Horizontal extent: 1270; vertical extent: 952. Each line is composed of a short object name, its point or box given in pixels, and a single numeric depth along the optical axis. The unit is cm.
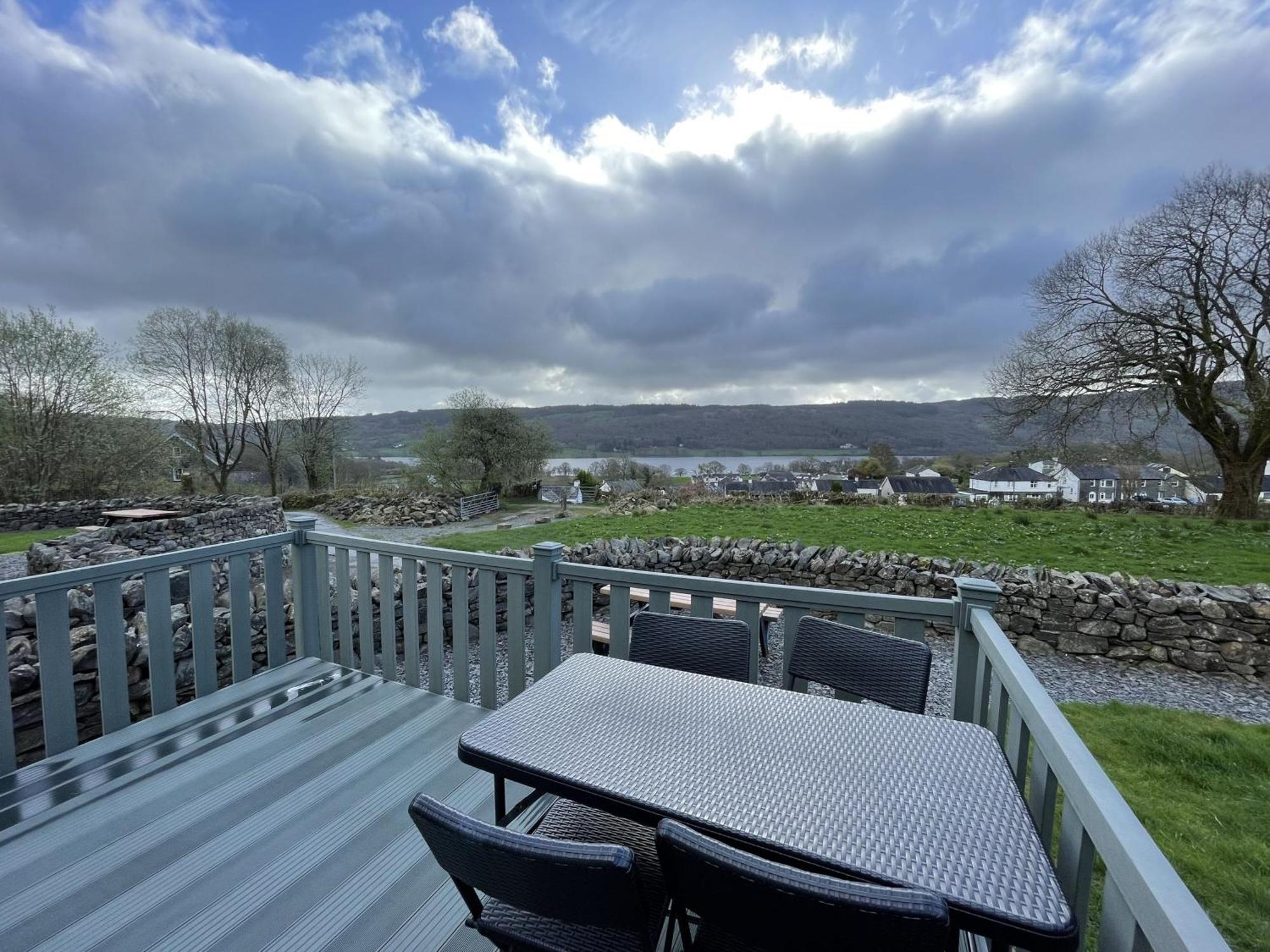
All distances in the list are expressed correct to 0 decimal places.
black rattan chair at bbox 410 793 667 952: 79
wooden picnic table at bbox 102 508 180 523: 1148
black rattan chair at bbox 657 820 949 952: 68
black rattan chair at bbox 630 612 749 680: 188
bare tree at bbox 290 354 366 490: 2061
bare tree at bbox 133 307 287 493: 1742
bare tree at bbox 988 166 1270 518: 972
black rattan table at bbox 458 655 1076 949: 86
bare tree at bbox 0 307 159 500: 1311
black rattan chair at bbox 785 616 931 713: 169
